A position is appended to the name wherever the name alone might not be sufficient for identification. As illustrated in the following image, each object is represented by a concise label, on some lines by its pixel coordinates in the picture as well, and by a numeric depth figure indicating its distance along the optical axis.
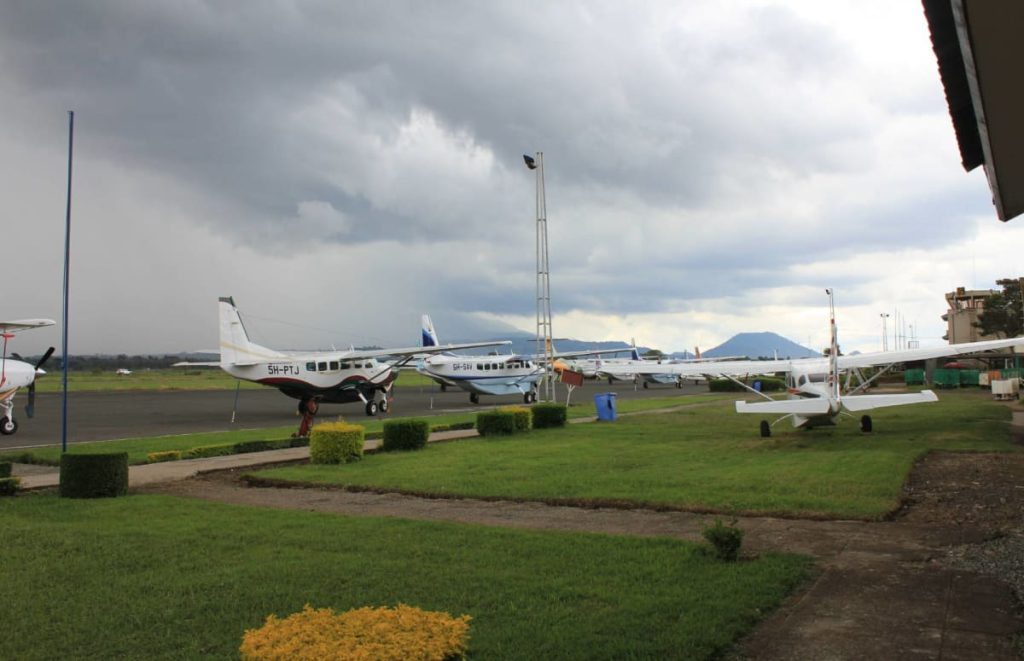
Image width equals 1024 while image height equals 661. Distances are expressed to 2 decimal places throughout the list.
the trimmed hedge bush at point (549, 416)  23.48
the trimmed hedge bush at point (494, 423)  20.95
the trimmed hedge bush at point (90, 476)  11.34
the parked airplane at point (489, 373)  39.97
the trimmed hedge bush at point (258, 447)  17.69
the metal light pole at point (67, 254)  12.91
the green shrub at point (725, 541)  7.17
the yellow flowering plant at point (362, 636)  3.45
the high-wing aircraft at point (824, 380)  18.31
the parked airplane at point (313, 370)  31.23
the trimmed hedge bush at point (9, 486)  11.62
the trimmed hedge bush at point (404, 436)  17.70
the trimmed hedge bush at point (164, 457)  16.20
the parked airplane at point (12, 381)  23.31
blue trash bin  25.81
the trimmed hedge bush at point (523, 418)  22.11
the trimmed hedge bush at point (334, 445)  15.45
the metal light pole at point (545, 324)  29.69
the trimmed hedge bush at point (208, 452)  16.83
